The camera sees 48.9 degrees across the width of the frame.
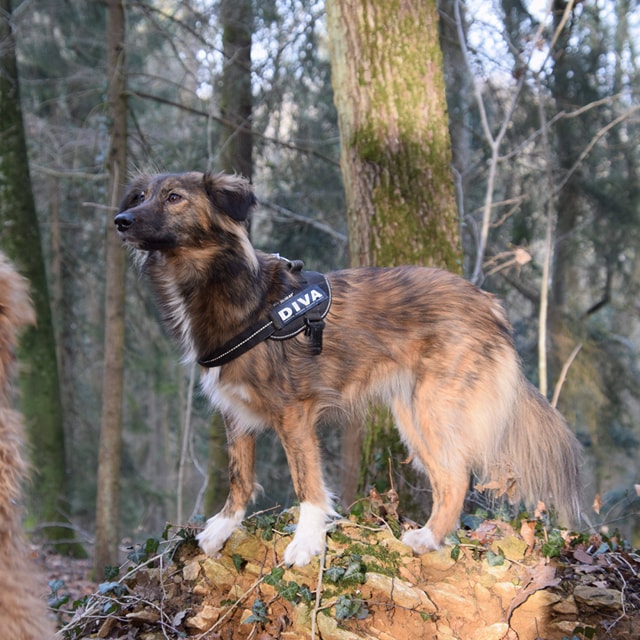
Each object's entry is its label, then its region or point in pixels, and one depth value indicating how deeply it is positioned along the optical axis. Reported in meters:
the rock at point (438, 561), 3.94
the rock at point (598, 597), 3.63
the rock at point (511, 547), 3.95
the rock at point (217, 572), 3.90
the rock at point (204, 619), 3.65
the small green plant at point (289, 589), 3.65
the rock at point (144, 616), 3.66
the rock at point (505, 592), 3.71
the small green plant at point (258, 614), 3.57
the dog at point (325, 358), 4.16
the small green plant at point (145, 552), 4.14
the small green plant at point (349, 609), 3.50
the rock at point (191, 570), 3.94
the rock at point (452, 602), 3.65
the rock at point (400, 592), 3.62
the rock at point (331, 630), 3.46
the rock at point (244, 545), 4.06
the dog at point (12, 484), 2.28
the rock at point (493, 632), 3.57
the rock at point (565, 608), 3.64
